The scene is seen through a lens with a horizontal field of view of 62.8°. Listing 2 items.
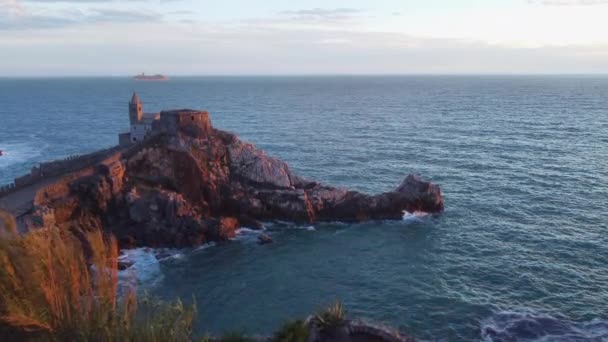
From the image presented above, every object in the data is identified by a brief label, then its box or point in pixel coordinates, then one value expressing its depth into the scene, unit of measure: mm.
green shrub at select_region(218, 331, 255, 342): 24234
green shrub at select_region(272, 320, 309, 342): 24384
